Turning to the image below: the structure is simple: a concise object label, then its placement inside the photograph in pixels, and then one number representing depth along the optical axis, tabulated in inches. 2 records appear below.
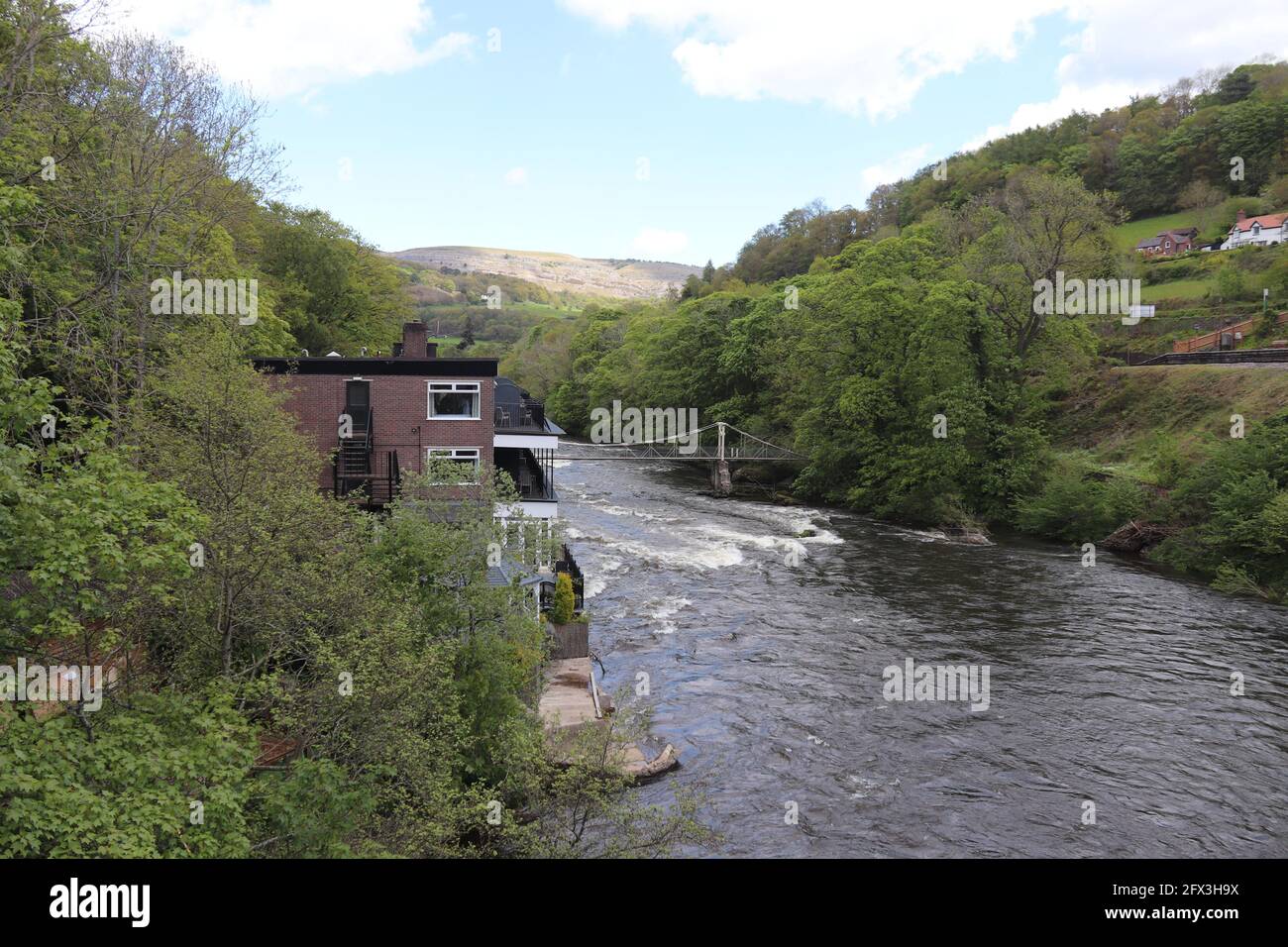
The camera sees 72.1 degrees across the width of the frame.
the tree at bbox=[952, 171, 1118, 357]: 2003.0
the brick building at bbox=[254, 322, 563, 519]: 1158.3
